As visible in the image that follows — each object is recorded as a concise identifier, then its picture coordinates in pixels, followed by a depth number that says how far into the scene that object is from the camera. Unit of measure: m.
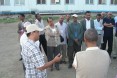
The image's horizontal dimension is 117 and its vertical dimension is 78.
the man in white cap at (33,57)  2.71
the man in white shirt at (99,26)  6.23
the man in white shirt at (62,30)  5.83
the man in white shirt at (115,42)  6.40
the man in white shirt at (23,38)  3.81
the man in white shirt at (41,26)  6.08
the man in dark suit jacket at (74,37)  5.70
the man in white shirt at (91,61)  2.23
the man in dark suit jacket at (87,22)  5.95
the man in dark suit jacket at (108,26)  6.29
